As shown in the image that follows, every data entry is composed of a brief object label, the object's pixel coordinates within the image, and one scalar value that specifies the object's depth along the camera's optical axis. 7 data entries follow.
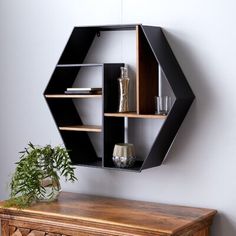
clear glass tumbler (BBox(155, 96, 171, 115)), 2.83
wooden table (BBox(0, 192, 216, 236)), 2.55
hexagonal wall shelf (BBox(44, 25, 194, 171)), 2.80
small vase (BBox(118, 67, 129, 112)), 2.97
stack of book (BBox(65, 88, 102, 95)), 3.03
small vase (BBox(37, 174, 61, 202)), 3.03
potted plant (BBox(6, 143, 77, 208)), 2.96
